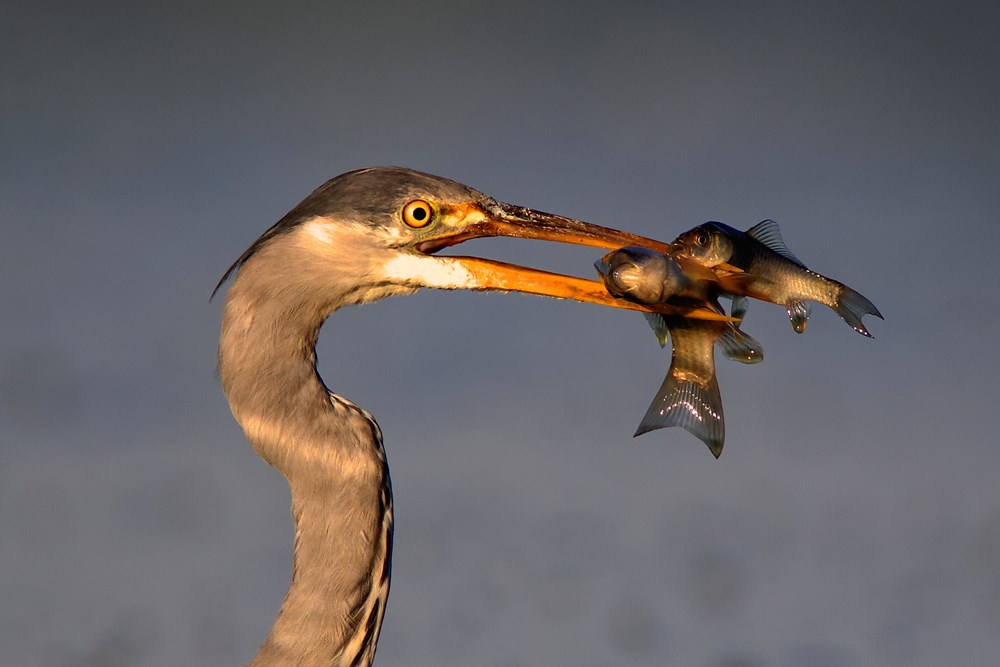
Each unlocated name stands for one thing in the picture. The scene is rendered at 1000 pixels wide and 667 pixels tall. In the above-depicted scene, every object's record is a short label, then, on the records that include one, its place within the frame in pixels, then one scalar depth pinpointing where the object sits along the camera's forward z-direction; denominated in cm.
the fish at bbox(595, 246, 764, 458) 978
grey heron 935
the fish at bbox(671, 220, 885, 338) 985
